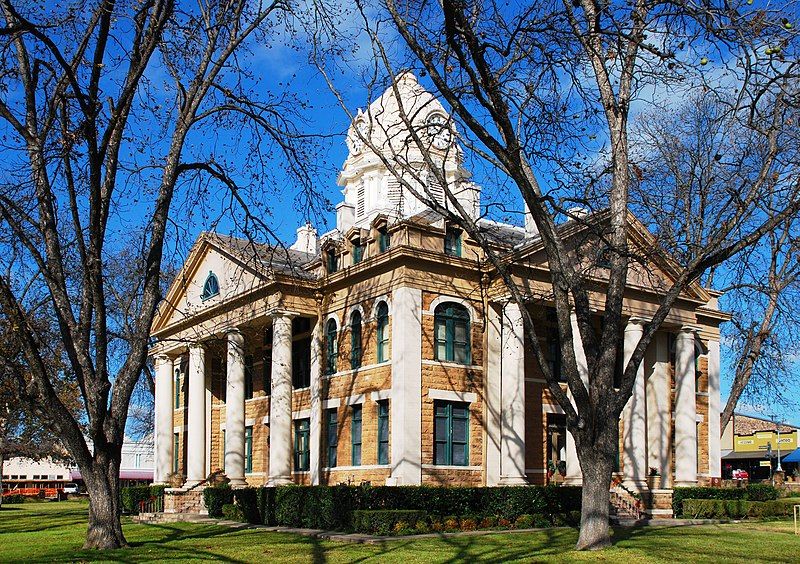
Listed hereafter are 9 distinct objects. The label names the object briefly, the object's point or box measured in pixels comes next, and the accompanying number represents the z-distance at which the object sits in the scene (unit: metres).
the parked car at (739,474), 53.96
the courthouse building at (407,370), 29.34
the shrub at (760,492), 35.67
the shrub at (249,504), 30.11
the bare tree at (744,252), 17.19
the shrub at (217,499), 32.47
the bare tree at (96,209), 17.98
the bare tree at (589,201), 15.72
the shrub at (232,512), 30.66
